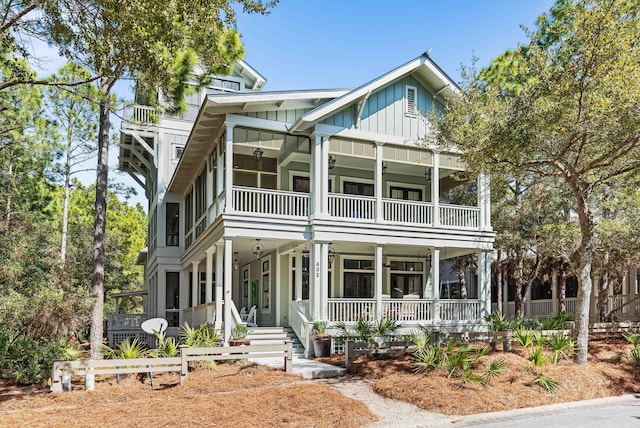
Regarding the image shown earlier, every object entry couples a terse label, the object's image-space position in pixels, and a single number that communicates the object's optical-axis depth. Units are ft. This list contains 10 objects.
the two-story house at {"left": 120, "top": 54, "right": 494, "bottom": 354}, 51.16
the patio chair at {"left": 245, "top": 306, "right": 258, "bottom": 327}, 61.15
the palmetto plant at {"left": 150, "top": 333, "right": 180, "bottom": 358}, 40.27
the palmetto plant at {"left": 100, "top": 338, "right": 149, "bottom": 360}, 38.29
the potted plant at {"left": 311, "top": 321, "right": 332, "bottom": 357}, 48.47
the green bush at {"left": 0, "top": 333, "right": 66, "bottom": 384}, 39.01
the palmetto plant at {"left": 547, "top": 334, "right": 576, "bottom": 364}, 39.24
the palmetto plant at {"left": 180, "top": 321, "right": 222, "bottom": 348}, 44.62
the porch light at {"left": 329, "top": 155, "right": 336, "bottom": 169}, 57.36
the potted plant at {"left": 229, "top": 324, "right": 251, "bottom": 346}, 46.19
